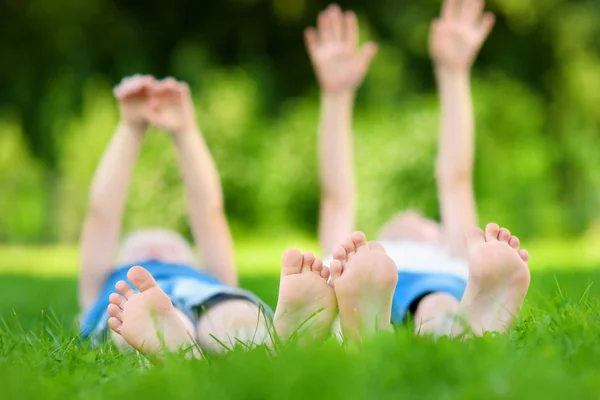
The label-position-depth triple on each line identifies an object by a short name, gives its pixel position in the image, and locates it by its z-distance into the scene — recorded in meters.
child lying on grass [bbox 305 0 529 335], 3.44
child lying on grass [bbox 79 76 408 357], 2.99
